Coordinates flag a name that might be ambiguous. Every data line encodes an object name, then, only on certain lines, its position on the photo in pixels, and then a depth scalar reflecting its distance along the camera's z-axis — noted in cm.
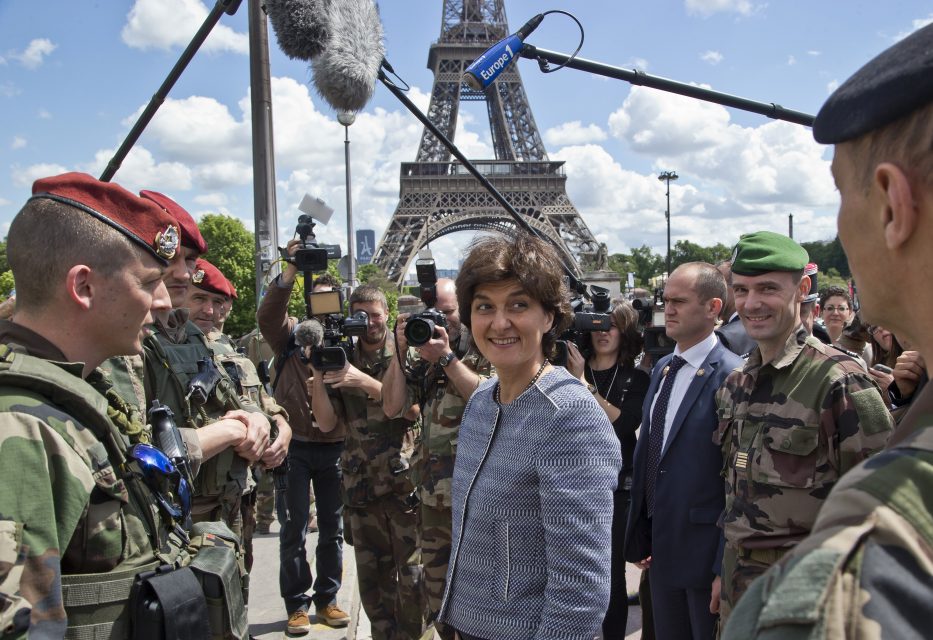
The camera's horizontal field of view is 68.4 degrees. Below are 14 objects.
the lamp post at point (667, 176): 4072
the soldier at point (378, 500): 452
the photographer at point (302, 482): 499
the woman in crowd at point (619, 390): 434
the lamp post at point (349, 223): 1595
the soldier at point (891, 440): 70
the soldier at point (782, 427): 276
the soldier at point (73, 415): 142
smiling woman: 198
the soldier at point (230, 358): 342
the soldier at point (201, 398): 293
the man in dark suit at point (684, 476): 335
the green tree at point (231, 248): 3051
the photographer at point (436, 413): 400
